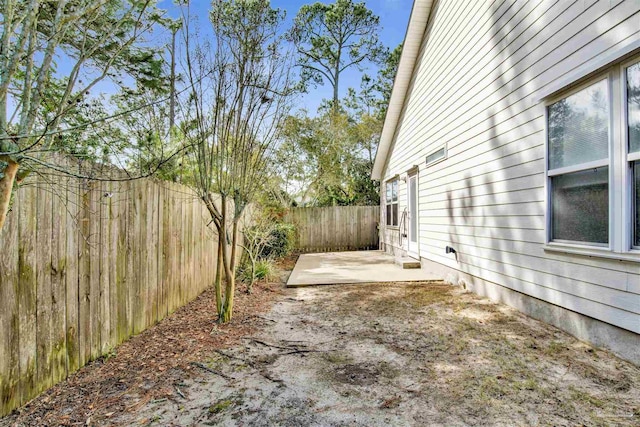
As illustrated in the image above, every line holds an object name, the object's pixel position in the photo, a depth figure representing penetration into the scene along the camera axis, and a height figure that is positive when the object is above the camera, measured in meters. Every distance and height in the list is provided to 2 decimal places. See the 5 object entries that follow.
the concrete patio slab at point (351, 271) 6.20 -1.21
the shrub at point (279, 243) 9.27 -0.80
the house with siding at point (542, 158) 2.74 +0.63
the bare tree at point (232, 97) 3.33 +1.24
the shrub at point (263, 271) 6.38 -1.07
